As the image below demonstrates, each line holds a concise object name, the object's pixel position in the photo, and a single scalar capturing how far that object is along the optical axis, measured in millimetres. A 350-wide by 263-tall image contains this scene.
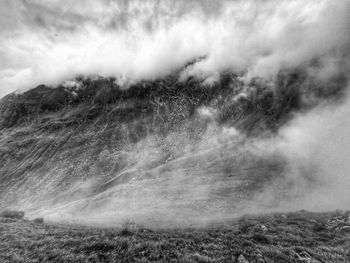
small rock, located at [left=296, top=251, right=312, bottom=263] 10695
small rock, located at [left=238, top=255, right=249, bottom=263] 10641
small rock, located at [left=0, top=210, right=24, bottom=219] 29191
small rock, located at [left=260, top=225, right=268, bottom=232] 15930
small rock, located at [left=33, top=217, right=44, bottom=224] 22938
